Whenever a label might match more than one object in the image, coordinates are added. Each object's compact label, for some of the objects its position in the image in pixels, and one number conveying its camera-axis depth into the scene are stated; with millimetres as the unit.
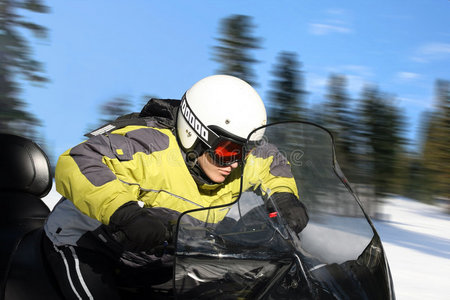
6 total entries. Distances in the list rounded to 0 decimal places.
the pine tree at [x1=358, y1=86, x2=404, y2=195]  7329
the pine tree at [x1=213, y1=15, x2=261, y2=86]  7203
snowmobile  1474
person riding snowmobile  1708
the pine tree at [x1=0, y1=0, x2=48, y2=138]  8297
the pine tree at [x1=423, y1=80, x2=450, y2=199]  8028
